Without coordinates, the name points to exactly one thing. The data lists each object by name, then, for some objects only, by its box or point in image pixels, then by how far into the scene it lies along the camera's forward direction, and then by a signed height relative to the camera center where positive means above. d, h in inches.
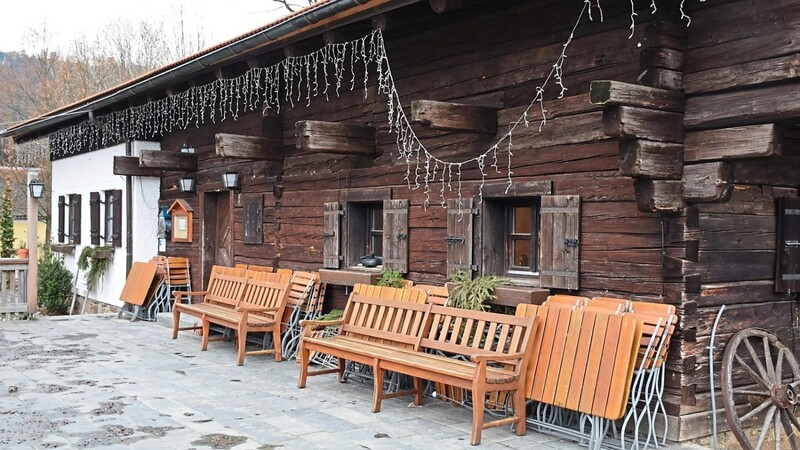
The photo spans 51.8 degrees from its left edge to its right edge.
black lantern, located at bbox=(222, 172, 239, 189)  442.0 +23.4
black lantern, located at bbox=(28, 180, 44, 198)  478.6 +19.7
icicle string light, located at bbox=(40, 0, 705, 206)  286.2 +63.4
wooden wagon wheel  222.4 -44.7
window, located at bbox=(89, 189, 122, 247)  552.1 +3.1
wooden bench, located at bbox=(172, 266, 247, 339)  386.6 -35.3
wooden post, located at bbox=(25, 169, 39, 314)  480.1 -17.8
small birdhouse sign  499.2 +1.8
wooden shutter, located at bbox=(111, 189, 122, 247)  548.2 +3.7
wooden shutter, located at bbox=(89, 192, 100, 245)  584.4 +3.1
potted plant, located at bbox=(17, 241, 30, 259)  600.4 -22.8
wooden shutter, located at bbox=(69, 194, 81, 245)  626.5 +2.8
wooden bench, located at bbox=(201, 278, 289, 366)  334.0 -39.5
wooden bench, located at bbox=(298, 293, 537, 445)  222.4 -37.5
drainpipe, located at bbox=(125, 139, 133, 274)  536.7 +3.6
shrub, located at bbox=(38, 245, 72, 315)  628.1 -50.0
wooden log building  216.1 +22.1
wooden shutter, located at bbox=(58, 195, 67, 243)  661.5 +3.3
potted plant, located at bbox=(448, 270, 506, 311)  267.6 -22.2
